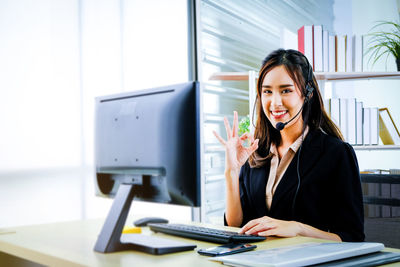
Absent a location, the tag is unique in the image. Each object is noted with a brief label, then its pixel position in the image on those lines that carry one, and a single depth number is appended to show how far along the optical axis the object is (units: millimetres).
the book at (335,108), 2623
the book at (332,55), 2684
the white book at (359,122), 2604
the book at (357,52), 2664
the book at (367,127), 2598
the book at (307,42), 2689
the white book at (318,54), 2682
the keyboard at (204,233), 1194
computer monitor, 1133
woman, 1471
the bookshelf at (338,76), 2556
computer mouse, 1607
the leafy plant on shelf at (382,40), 2734
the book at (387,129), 2574
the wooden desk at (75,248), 1027
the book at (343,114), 2619
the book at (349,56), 2678
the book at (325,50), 2684
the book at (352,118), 2609
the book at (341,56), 2680
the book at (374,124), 2586
